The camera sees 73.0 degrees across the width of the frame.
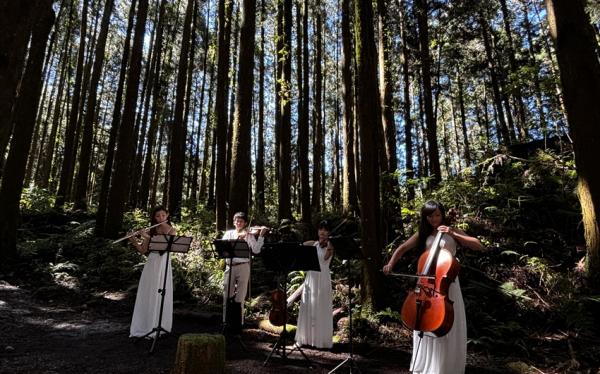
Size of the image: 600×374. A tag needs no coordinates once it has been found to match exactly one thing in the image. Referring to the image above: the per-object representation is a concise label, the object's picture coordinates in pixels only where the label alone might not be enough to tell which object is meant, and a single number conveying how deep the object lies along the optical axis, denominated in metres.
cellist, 4.03
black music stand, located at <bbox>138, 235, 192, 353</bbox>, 5.89
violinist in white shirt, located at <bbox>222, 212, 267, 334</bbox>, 6.97
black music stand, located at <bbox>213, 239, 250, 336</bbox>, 6.02
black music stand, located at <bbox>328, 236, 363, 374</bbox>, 5.07
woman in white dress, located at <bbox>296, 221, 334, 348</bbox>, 6.25
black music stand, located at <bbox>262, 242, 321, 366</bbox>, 5.12
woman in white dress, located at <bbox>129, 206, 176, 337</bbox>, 6.43
